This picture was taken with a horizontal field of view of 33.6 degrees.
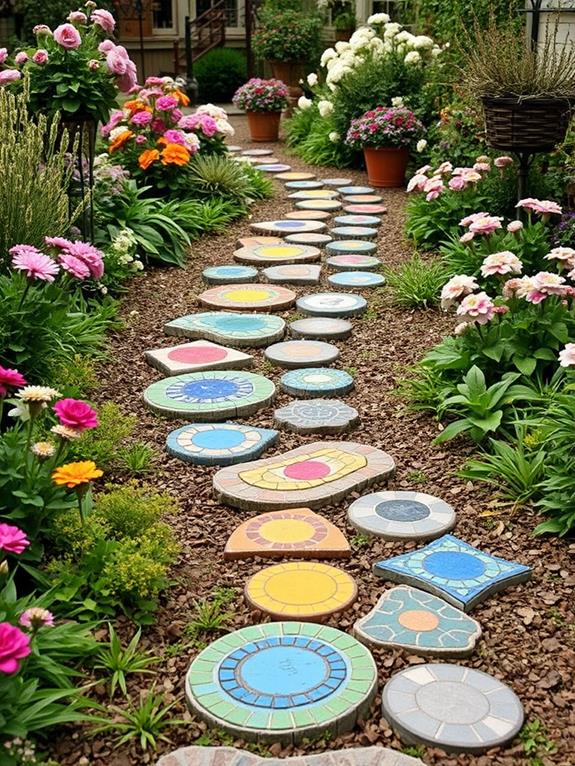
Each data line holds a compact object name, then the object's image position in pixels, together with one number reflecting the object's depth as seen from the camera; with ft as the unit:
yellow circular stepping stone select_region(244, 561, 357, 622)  8.91
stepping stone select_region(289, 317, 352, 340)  16.52
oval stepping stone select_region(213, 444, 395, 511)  11.06
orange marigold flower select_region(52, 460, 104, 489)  8.32
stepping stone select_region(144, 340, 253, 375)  14.98
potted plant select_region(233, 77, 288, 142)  36.24
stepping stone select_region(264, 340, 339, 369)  15.24
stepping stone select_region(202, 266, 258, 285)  19.70
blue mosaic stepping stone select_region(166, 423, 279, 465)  12.07
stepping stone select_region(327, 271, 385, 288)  19.31
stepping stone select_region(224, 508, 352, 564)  9.99
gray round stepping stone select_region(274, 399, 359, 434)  12.96
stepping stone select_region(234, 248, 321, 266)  21.06
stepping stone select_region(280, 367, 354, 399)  14.12
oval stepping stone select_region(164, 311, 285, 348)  16.20
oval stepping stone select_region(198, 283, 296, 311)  17.97
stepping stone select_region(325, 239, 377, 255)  21.79
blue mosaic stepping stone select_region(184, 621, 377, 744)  7.39
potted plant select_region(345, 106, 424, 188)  27.61
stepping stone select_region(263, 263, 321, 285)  19.69
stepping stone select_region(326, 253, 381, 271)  20.63
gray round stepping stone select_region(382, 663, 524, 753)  7.27
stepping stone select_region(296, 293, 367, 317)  17.66
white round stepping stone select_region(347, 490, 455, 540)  10.34
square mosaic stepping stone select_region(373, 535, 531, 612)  9.22
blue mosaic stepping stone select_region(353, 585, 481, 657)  8.41
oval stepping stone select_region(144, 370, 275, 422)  13.37
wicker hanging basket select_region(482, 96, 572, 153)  17.54
